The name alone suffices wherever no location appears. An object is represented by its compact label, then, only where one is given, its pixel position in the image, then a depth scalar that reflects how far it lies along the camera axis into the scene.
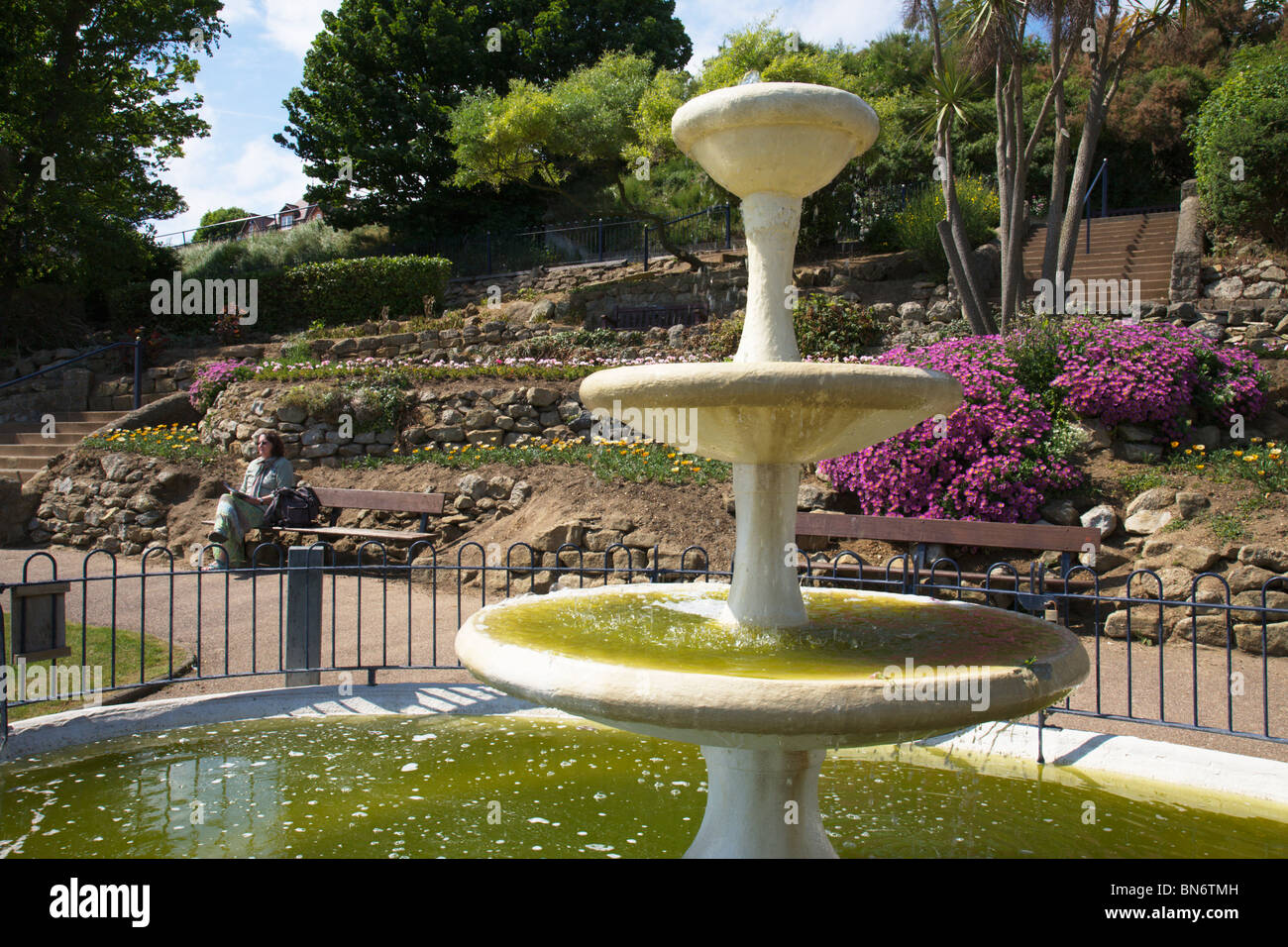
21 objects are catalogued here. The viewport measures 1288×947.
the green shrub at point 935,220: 15.19
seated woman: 9.74
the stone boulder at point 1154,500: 7.94
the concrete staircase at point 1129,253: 14.35
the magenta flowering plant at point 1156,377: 8.86
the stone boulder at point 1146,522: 7.77
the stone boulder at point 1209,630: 6.71
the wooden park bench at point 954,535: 7.20
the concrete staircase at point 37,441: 13.57
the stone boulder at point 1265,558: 6.82
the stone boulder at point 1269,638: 6.45
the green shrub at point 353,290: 19.78
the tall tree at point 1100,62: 11.21
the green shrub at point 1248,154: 12.42
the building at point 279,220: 32.47
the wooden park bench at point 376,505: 9.67
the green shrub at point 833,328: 12.63
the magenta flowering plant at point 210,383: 14.53
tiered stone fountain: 2.38
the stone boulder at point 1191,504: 7.71
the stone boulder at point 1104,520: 7.92
